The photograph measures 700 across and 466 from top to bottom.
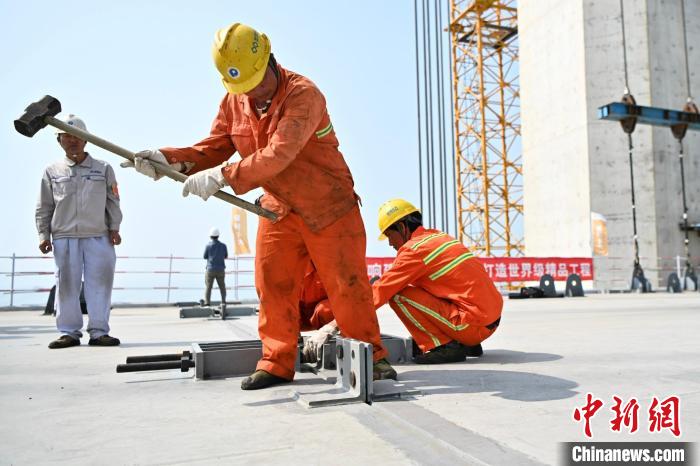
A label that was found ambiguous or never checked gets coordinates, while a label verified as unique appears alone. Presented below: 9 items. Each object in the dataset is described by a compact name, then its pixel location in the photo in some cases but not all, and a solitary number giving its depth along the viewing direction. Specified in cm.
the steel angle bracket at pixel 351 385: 213
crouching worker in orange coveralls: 320
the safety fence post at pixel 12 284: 1091
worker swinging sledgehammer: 243
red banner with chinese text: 1714
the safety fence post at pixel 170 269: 1305
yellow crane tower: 3259
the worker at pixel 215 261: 1050
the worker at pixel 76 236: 434
